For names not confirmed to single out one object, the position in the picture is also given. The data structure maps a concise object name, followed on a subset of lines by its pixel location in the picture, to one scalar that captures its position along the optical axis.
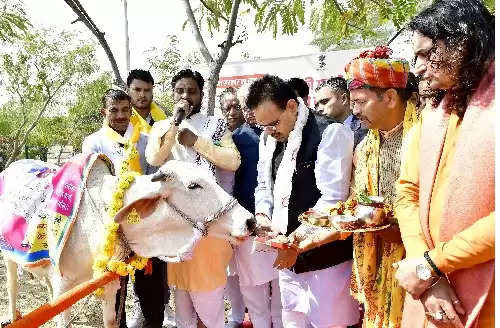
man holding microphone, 3.28
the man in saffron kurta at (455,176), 1.46
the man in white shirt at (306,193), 2.61
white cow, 2.71
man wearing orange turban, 2.30
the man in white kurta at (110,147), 3.62
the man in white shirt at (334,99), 4.27
